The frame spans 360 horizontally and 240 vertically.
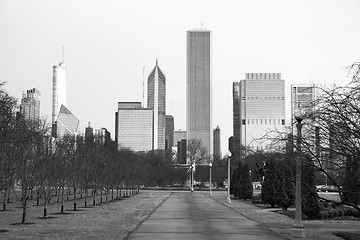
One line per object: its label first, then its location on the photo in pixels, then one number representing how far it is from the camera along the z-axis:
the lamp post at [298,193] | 17.17
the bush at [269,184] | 40.91
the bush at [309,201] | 29.22
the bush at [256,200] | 48.46
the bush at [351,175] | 14.59
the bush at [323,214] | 30.38
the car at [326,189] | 87.44
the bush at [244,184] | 56.88
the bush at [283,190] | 38.56
